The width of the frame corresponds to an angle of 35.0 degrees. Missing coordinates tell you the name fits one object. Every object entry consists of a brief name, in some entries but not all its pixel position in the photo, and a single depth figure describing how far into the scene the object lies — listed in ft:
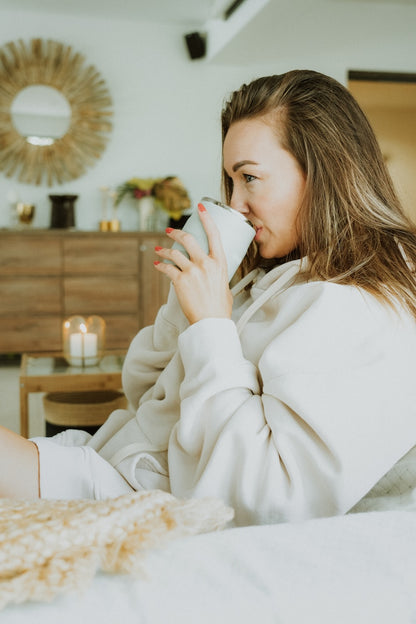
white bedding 1.79
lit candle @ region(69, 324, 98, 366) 9.06
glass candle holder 9.09
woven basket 7.58
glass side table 8.20
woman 2.76
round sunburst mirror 17.57
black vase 17.29
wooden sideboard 16.29
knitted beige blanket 1.79
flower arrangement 17.63
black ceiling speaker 17.62
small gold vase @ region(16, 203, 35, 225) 17.22
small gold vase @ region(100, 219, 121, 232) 17.63
